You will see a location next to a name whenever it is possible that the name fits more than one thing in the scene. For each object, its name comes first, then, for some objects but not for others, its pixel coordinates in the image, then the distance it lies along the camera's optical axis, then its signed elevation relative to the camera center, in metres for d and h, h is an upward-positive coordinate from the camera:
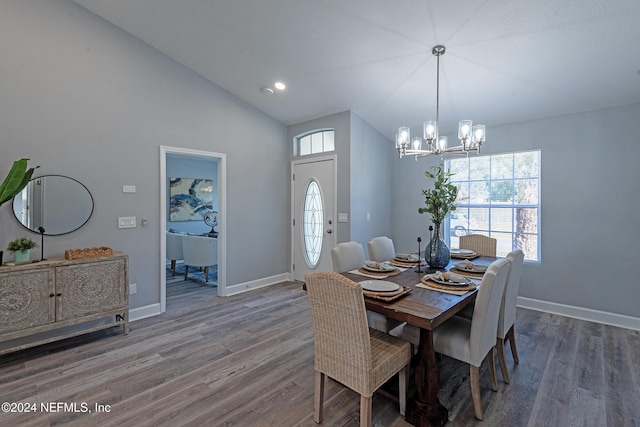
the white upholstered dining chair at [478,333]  1.87 -0.83
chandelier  2.56 +0.66
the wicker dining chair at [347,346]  1.64 -0.81
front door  4.73 -0.06
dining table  1.78 -0.81
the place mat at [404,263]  2.94 -0.52
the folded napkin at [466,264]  2.63 -0.48
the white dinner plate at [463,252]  3.33 -0.46
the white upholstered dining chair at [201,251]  4.98 -0.68
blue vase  2.77 -0.39
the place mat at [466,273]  2.54 -0.54
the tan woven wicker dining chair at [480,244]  3.52 -0.40
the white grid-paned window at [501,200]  4.04 +0.15
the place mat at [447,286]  2.15 -0.55
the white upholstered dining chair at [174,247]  5.51 -0.66
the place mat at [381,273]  2.56 -0.54
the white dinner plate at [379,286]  2.05 -0.53
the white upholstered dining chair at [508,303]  2.28 -0.72
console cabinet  2.57 -0.81
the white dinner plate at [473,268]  2.60 -0.50
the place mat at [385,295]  1.93 -0.55
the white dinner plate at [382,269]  2.63 -0.51
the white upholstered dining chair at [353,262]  2.47 -0.51
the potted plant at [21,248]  2.69 -0.33
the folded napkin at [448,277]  2.24 -0.51
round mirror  2.93 +0.06
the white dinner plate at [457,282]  2.19 -0.53
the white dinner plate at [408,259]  3.08 -0.50
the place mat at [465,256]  3.23 -0.49
